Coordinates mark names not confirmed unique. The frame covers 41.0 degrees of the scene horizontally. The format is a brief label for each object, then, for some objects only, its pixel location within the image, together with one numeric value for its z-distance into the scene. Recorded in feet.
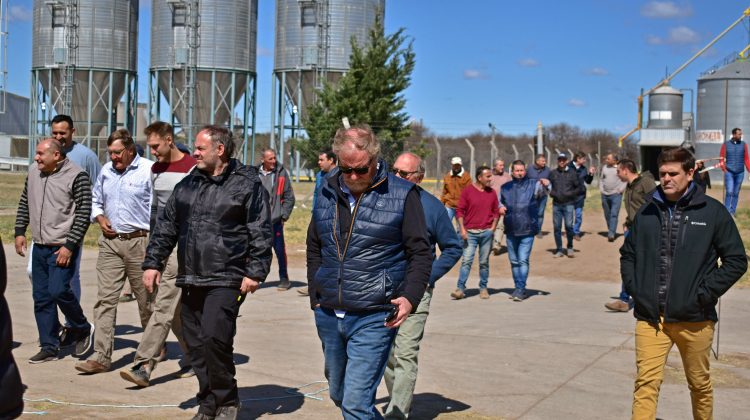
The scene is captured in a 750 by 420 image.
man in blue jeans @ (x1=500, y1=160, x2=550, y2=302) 43.47
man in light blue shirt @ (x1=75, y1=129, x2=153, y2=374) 26.07
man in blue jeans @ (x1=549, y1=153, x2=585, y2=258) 61.62
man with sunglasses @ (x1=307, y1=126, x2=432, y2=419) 17.06
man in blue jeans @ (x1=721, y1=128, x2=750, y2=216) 67.42
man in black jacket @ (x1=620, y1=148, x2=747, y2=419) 19.25
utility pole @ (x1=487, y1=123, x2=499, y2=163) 109.59
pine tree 120.88
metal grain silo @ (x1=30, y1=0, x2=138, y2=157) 170.19
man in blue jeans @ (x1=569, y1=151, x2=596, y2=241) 65.82
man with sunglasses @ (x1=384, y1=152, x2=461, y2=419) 21.24
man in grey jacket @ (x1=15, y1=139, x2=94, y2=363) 27.32
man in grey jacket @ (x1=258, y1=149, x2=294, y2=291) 43.75
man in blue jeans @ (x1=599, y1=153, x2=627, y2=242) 65.16
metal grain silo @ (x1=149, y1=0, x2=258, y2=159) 165.37
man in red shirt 43.80
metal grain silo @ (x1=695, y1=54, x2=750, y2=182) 183.62
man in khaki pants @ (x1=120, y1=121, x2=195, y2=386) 24.41
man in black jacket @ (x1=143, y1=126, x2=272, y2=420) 21.09
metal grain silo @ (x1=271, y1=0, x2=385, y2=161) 165.07
